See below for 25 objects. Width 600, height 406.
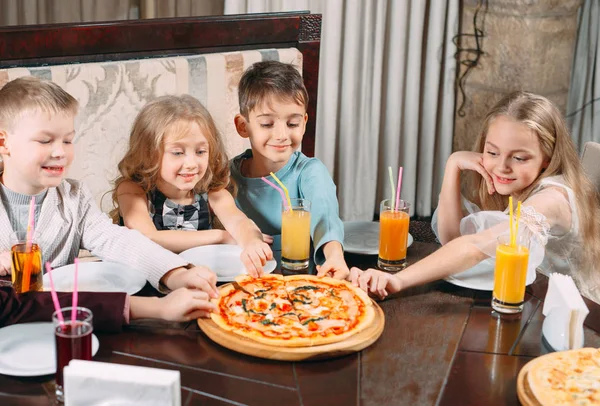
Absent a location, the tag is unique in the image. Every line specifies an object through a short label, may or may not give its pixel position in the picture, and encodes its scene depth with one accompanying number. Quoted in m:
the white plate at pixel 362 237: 2.10
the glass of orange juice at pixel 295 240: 2.00
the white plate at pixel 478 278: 1.88
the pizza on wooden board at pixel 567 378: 1.39
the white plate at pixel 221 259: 1.96
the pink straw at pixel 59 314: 1.39
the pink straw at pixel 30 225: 1.76
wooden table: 1.42
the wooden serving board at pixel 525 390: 1.38
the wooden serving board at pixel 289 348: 1.52
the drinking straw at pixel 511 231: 1.79
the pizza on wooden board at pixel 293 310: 1.58
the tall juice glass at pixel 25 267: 1.75
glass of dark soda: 1.39
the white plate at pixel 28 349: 1.45
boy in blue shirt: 2.26
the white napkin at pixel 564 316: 1.58
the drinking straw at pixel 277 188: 2.06
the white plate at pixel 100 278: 1.84
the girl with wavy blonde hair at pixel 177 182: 2.12
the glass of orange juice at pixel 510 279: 1.75
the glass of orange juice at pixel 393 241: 2.00
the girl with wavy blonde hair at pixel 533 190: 2.09
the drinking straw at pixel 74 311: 1.42
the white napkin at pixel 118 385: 1.27
